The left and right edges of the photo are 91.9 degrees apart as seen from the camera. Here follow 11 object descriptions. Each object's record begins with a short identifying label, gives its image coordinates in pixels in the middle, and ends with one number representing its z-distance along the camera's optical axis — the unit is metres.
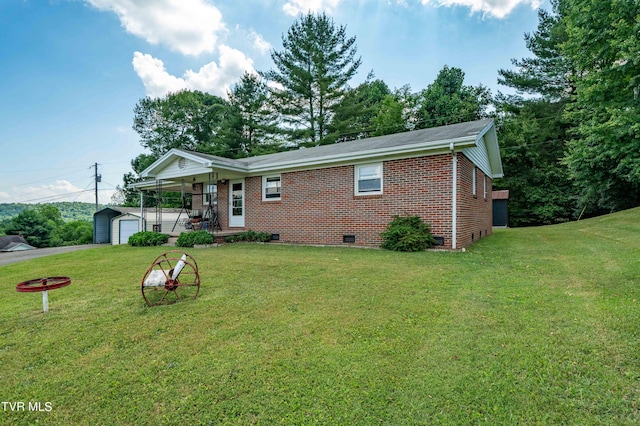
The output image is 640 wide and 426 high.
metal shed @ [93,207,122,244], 24.31
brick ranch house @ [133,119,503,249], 8.40
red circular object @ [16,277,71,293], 3.70
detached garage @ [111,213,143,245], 21.65
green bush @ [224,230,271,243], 11.41
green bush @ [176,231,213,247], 10.70
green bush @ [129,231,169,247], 11.66
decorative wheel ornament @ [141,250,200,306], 4.24
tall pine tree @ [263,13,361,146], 25.38
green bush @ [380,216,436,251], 8.20
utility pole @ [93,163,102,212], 35.91
